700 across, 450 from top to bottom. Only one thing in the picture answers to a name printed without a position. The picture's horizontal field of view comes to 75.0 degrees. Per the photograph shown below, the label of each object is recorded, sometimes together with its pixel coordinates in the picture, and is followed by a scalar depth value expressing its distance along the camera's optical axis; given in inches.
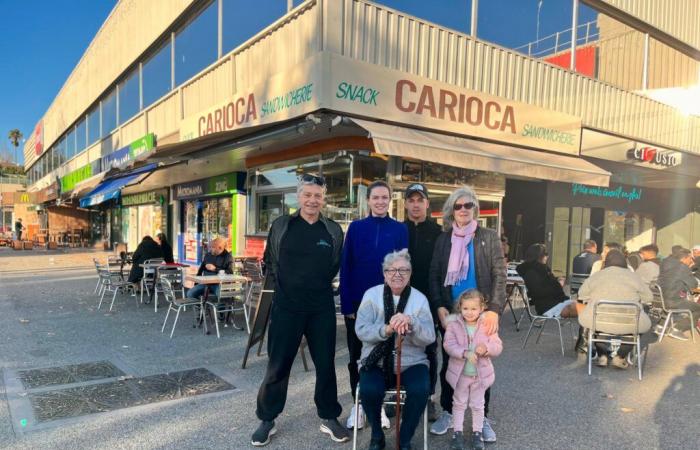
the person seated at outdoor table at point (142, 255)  337.8
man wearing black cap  137.9
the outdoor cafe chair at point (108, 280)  310.6
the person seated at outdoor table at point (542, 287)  223.3
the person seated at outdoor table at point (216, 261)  275.6
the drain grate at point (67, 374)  166.0
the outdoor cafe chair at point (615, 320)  181.6
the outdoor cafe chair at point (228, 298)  241.1
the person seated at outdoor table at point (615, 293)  185.2
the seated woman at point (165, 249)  362.3
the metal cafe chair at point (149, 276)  324.4
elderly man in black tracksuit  121.9
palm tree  3401.6
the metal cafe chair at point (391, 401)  113.3
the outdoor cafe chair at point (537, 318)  212.7
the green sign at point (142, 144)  478.0
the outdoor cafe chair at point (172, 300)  237.0
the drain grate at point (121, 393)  141.5
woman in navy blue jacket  129.0
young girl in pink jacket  121.0
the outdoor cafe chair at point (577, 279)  291.0
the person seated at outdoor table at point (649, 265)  270.1
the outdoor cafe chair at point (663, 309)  242.7
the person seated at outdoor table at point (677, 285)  249.8
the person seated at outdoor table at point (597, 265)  255.4
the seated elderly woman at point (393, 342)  112.6
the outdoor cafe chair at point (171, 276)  270.2
